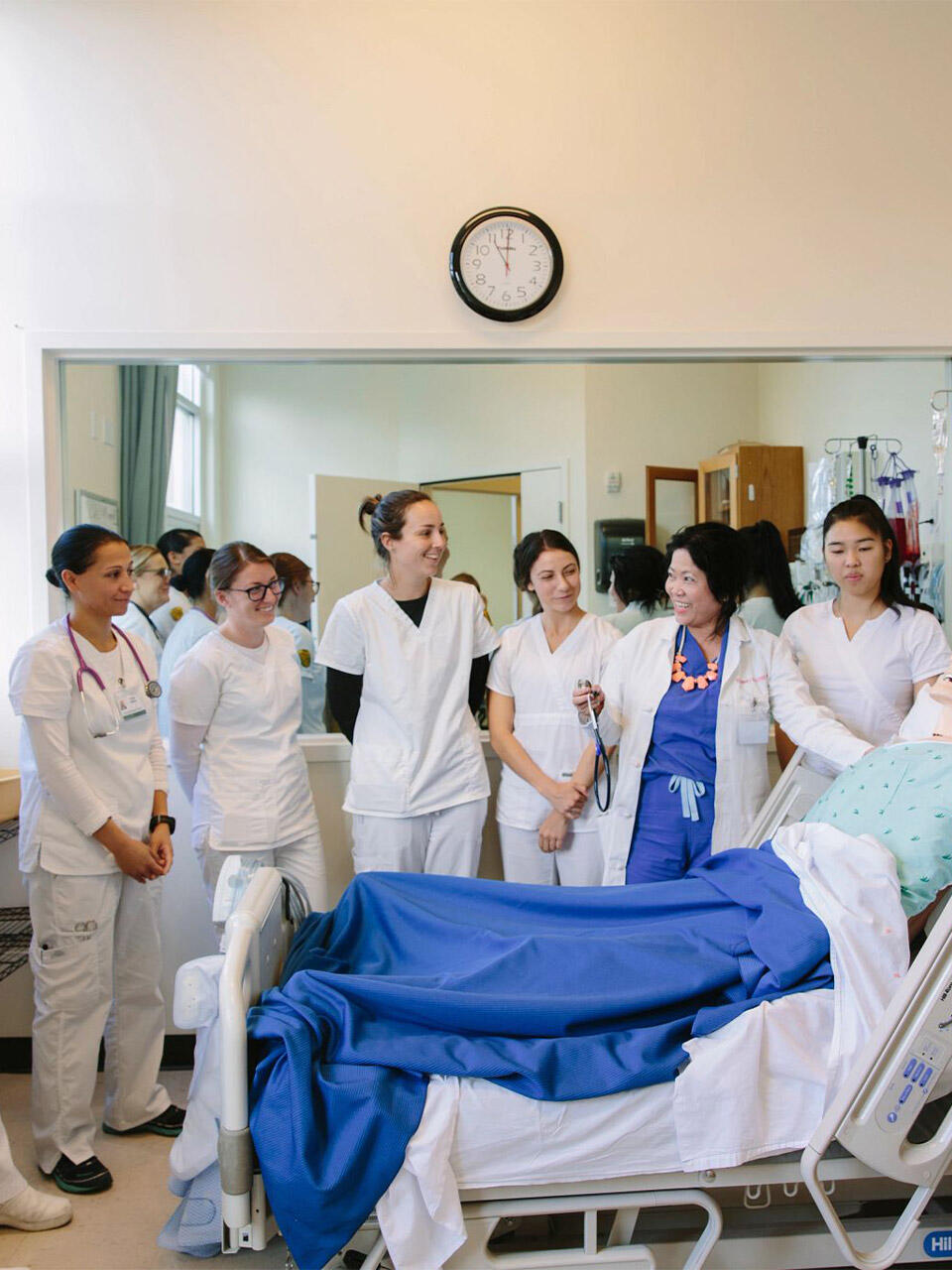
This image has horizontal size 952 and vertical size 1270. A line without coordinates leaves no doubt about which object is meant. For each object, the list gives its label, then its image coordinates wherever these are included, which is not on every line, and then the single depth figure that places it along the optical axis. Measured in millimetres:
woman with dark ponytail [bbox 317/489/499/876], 2807
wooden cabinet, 3236
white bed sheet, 1653
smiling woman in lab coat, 2602
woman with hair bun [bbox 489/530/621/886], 2840
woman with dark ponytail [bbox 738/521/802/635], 3164
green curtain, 3084
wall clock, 2943
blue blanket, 1620
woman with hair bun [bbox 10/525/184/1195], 2396
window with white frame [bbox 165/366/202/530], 3119
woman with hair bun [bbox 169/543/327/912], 2729
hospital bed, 1648
